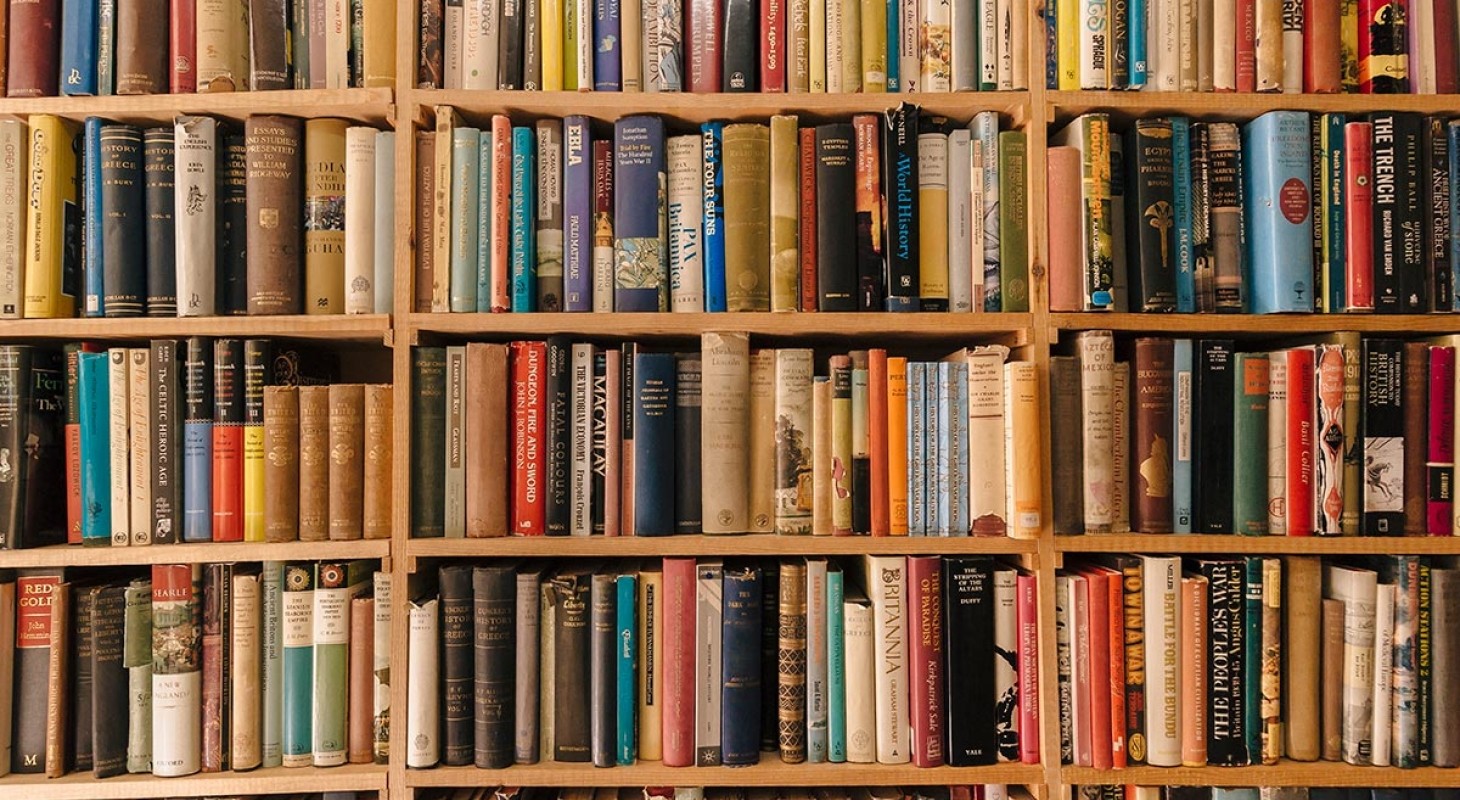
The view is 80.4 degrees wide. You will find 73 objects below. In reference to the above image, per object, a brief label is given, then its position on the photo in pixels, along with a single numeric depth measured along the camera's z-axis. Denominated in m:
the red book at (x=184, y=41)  1.21
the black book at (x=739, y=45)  1.22
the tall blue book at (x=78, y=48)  1.20
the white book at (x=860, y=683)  1.19
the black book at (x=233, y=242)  1.21
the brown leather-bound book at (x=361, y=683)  1.21
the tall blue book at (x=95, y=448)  1.19
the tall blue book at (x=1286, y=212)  1.17
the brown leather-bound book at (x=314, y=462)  1.19
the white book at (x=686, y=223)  1.21
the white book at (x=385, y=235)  1.21
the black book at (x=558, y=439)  1.20
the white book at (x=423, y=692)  1.18
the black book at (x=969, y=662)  1.18
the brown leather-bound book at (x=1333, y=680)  1.18
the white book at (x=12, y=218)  1.19
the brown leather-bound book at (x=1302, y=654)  1.18
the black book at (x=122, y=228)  1.19
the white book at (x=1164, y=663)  1.17
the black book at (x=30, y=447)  1.17
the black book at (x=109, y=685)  1.17
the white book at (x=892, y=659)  1.19
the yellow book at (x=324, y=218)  1.21
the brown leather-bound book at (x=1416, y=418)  1.18
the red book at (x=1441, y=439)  1.18
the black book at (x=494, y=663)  1.18
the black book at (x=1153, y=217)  1.18
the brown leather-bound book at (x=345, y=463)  1.19
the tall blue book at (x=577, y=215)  1.21
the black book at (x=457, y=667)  1.19
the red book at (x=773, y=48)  1.22
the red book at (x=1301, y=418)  1.17
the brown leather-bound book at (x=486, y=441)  1.19
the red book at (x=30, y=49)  1.20
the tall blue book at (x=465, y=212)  1.21
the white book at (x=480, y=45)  1.22
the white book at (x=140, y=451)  1.19
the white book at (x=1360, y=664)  1.17
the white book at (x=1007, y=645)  1.20
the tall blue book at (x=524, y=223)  1.21
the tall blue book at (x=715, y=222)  1.22
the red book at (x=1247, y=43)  1.20
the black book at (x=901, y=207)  1.20
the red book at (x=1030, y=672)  1.19
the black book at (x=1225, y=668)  1.18
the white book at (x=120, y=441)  1.19
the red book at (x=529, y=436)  1.20
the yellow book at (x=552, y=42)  1.22
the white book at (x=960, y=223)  1.21
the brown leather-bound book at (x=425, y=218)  1.21
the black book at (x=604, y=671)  1.19
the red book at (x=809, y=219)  1.22
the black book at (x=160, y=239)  1.20
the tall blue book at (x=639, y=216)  1.21
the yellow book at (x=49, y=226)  1.19
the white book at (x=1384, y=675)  1.16
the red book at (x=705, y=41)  1.23
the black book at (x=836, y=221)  1.21
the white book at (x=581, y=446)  1.21
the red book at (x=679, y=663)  1.19
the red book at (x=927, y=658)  1.18
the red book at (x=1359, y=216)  1.18
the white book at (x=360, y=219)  1.20
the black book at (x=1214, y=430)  1.18
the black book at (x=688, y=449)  1.21
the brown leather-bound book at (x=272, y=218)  1.19
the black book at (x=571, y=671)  1.20
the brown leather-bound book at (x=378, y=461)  1.20
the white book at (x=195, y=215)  1.18
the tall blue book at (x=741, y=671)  1.19
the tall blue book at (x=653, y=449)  1.19
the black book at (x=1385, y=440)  1.18
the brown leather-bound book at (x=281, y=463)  1.19
